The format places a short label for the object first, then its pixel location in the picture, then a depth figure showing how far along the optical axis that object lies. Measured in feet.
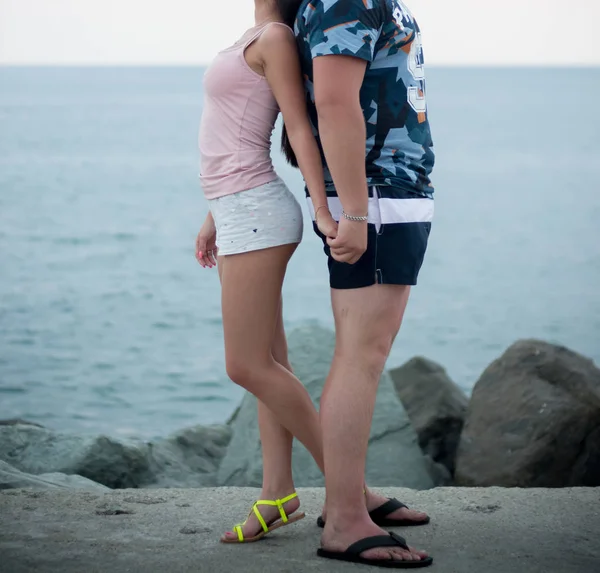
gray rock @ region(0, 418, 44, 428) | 19.77
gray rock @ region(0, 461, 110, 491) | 12.69
